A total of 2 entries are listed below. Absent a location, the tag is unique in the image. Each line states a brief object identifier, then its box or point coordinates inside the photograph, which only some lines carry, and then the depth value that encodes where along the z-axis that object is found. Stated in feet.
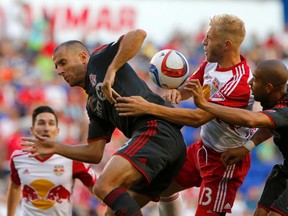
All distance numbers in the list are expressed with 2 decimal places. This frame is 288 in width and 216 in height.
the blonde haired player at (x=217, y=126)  55.62
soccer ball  55.77
